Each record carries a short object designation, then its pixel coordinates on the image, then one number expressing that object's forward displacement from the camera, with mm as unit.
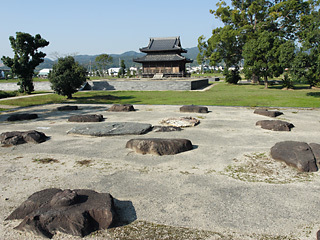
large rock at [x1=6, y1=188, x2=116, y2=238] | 2889
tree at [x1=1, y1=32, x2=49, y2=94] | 21375
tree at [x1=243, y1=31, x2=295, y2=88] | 24547
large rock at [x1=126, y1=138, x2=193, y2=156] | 5734
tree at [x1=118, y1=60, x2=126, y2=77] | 57116
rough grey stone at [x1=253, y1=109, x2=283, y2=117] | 10484
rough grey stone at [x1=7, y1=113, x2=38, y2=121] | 10297
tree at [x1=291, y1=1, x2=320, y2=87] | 16641
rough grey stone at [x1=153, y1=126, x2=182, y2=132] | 7938
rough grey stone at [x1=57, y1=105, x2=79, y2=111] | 13083
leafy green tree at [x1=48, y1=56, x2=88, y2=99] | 17281
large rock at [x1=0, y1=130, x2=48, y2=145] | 6695
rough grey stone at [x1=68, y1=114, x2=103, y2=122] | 9680
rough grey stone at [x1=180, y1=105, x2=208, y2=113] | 11548
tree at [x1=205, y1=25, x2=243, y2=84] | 32594
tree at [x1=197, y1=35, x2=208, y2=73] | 36928
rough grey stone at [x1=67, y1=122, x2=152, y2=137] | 7512
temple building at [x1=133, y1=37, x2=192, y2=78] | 36875
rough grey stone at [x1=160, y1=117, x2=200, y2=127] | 8758
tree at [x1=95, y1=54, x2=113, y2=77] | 68000
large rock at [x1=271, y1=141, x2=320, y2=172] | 4773
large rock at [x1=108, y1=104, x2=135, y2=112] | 12430
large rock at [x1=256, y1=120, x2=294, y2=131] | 8008
